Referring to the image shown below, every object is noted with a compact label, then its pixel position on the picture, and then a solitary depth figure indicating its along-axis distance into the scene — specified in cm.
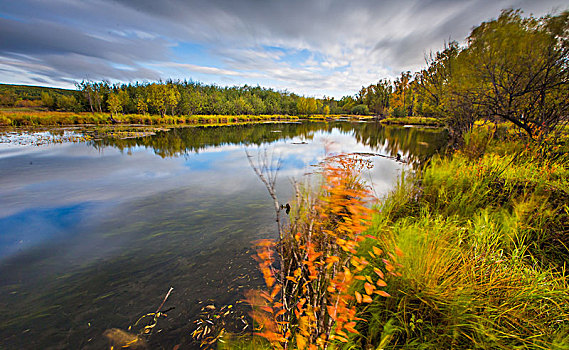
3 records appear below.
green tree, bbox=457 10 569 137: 625
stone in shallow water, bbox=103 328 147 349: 265
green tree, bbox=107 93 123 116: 4722
